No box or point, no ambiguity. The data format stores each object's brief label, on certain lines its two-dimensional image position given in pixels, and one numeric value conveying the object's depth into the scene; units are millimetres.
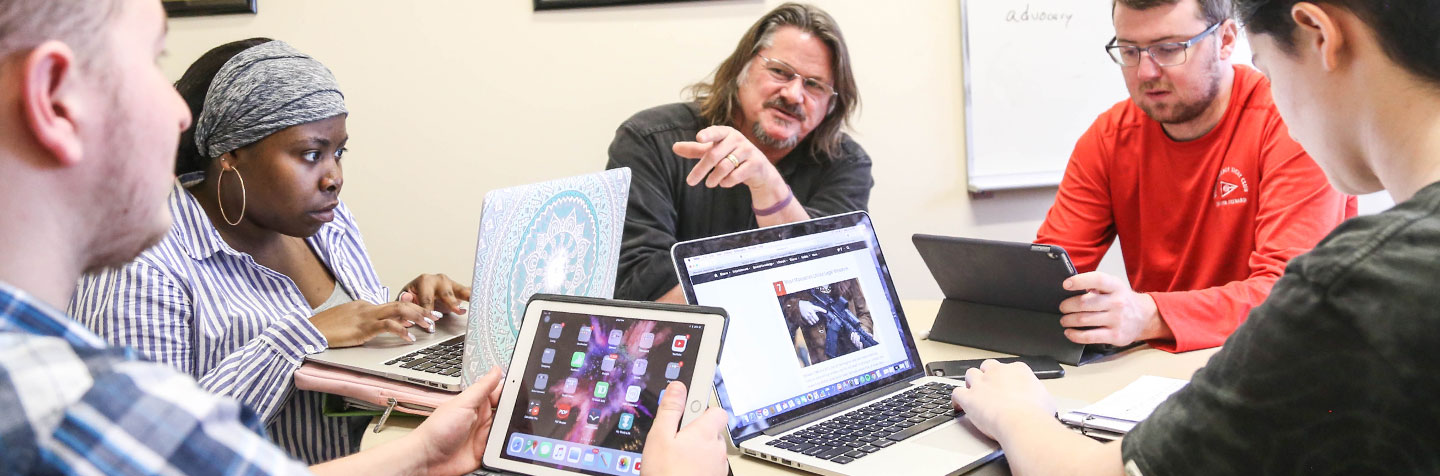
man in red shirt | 1619
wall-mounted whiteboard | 2848
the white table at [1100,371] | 1263
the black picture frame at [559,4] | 2658
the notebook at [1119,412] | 1114
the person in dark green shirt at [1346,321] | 688
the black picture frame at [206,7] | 2586
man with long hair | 2117
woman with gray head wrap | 1351
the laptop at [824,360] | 1091
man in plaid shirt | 462
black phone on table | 1395
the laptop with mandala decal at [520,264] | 1174
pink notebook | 1221
